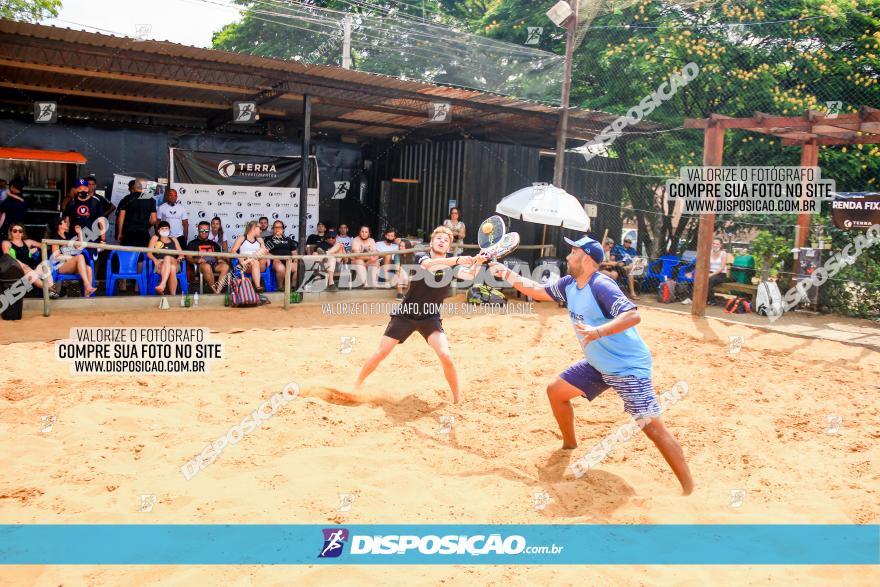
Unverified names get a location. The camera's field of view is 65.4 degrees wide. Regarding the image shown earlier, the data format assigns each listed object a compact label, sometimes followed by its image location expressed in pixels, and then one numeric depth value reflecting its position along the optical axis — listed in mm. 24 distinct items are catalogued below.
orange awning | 12594
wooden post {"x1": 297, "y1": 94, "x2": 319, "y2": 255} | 12266
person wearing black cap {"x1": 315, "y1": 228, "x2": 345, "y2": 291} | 12367
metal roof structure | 9820
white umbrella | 11039
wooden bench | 12392
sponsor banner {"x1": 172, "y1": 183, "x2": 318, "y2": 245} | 13758
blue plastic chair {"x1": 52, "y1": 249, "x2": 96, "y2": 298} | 9977
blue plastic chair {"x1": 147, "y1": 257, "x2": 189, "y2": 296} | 10953
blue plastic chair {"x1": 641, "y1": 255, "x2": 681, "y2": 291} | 13852
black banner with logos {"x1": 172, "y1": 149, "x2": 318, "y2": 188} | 13633
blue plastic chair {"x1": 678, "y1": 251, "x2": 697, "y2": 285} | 13344
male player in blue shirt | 4695
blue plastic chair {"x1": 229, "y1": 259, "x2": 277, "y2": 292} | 11898
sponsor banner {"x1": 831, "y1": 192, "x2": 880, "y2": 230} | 11367
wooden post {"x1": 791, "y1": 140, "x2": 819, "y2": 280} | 12562
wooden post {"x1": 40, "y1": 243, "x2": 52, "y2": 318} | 9438
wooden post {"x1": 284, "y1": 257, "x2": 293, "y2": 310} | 11148
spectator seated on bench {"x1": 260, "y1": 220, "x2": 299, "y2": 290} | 12898
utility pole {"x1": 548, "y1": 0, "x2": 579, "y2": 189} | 12445
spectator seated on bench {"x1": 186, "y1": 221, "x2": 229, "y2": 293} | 11461
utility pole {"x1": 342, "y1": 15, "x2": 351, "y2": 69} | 16516
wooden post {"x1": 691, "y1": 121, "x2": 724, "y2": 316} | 11625
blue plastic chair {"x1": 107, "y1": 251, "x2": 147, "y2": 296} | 10742
